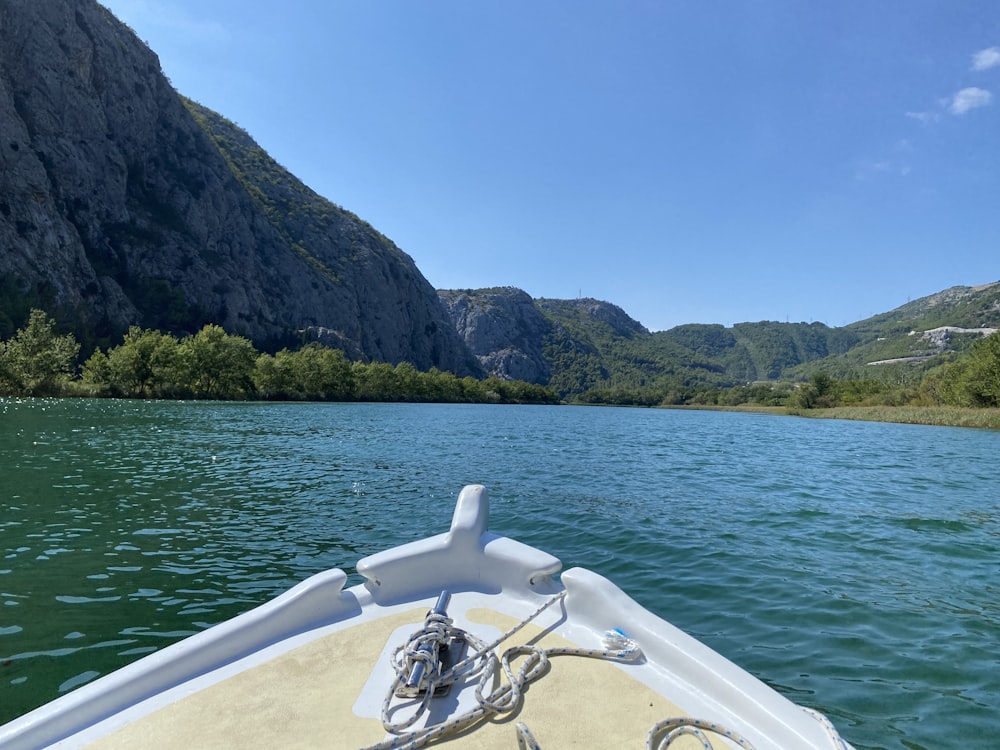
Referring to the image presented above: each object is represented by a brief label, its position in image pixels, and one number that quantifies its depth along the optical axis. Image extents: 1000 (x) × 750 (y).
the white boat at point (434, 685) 3.64
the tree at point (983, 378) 77.81
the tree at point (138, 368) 74.50
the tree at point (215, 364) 82.75
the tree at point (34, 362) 64.56
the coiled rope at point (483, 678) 3.58
